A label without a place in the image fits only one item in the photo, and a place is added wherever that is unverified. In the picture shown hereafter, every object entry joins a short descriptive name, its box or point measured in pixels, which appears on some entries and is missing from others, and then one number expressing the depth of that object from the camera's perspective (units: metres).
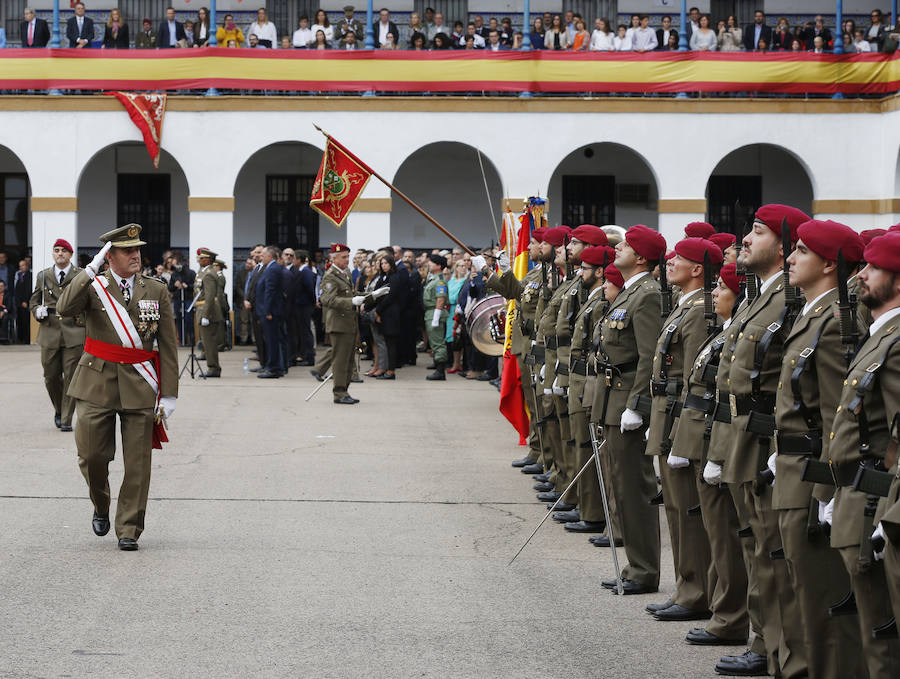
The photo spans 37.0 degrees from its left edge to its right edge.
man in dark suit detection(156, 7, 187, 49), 28.22
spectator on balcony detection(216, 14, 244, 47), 28.50
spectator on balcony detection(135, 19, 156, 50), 28.62
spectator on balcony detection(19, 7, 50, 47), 28.38
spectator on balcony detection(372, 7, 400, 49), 29.16
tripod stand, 20.14
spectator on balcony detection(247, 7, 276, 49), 28.37
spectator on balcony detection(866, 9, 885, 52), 28.02
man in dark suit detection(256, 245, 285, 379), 20.80
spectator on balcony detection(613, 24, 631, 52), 28.12
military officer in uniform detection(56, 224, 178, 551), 8.78
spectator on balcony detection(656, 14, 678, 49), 28.02
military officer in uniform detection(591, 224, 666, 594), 7.85
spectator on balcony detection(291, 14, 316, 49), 28.36
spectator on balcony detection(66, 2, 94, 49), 28.05
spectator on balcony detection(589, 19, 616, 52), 27.86
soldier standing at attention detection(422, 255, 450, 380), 21.39
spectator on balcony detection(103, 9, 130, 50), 27.98
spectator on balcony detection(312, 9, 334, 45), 28.53
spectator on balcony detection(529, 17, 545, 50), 28.17
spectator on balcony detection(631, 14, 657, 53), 28.22
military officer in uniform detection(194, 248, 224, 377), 20.91
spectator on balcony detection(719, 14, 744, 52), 28.05
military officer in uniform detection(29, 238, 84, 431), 14.20
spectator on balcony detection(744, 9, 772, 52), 28.52
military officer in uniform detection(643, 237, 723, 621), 7.06
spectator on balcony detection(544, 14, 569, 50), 28.16
